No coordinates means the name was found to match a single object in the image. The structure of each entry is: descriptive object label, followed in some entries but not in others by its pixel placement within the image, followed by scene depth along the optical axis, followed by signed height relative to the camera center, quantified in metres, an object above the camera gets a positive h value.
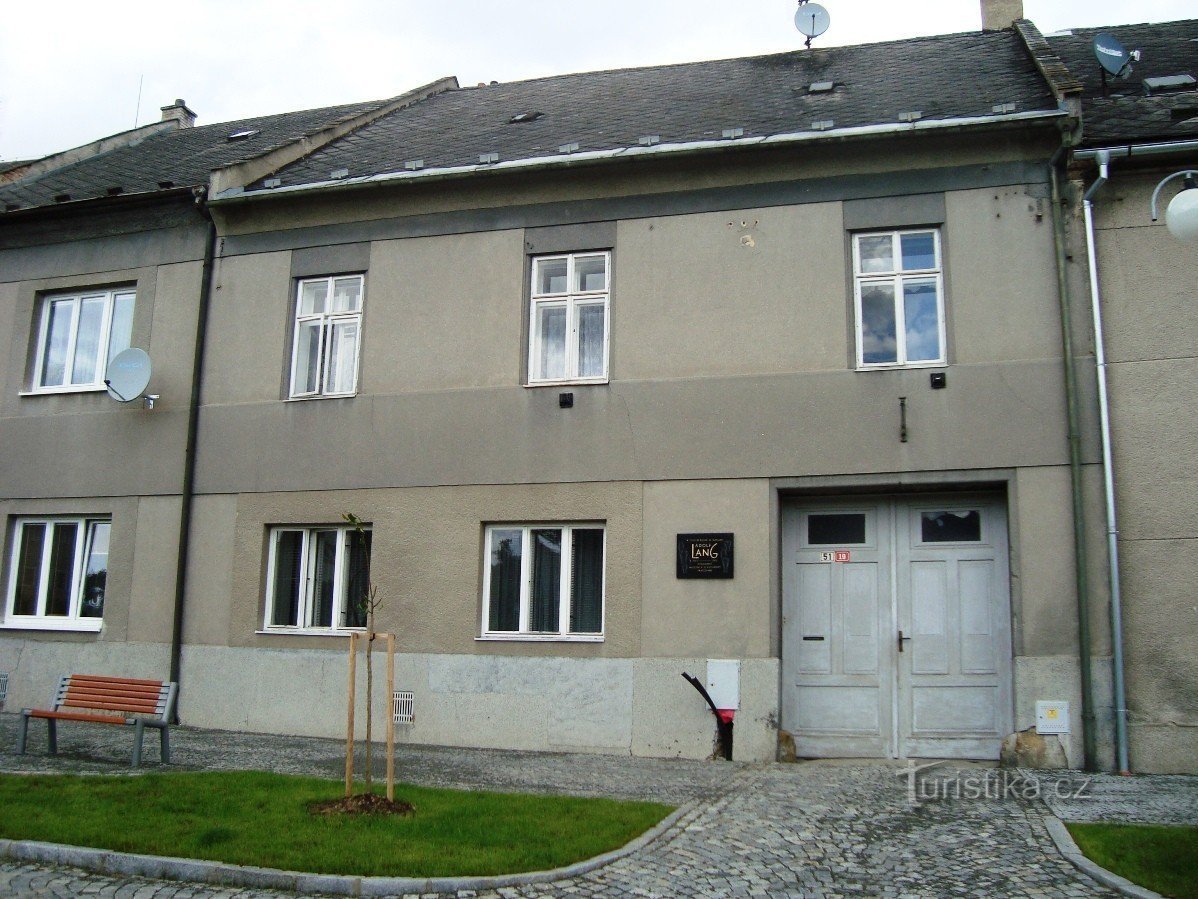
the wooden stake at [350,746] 7.54 -0.72
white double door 10.52 +0.26
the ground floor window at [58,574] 13.26 +0.80
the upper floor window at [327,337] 12.76 +3.67
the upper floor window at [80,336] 13.89 +3.94
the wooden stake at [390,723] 7.49 -0.55
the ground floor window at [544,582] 11.44 +0.71
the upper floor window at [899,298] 10.95 +3.67
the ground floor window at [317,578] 12.23 +0.75
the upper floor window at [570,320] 11.91 +3.65
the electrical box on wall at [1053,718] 9.80 -0.54
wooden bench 9.65 -0.60
